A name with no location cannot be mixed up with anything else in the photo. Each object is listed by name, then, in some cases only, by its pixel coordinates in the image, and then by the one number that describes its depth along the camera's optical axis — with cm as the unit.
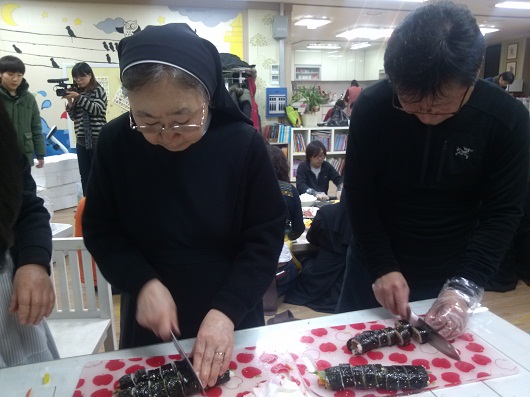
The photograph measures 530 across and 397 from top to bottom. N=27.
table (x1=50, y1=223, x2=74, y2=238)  318
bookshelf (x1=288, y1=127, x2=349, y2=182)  661
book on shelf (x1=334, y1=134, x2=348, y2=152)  674
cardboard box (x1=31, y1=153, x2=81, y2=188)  514
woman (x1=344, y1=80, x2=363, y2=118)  867
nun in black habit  94
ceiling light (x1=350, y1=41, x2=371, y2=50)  1208
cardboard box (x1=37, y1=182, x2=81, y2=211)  538
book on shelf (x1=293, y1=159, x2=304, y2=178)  678
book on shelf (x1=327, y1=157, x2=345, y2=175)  671
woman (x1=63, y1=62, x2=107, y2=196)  416
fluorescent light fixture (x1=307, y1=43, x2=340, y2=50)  1203
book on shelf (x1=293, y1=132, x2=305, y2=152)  662
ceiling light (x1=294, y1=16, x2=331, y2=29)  794
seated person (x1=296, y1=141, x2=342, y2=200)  424
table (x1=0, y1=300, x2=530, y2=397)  90
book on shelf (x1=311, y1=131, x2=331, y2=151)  666
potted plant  653
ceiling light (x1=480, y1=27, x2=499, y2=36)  972
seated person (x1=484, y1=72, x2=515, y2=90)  709
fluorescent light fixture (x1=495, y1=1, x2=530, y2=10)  698
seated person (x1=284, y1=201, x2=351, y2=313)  292
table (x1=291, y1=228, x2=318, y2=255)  331
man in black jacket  101
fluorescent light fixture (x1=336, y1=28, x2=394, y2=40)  963
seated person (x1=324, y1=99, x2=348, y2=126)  682
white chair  164
